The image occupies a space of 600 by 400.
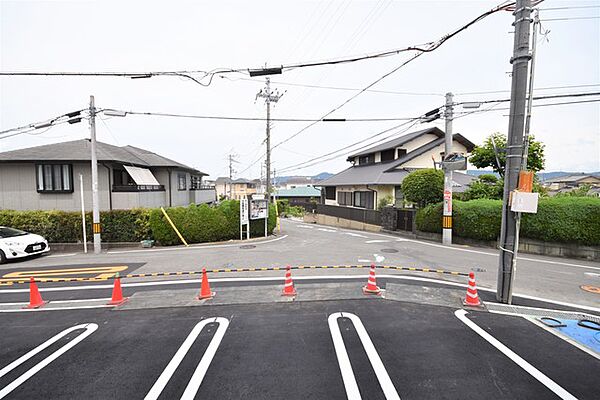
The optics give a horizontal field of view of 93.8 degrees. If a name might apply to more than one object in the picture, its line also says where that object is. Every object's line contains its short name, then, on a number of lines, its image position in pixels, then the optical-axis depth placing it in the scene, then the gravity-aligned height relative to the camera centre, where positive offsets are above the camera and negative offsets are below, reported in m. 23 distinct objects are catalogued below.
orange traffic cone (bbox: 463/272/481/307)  5.95 -2.31
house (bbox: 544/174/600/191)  52.29 +2.15
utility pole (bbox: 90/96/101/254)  12.82 -0.26
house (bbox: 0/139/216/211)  15.82 +0.14
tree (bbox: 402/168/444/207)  15.09 +0.07
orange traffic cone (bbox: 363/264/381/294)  6.65 -2.37
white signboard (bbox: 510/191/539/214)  5.46 -0.25
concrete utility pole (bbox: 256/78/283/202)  23.14 +7.14
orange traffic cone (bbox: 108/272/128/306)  6.46 -2.61
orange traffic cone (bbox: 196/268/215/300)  6.55 -2.51
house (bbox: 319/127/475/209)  20.98 +1.72
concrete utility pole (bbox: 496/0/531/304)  5.70 +1.01
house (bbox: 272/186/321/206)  55.08 -1.82
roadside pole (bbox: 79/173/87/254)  13.36 -2.37
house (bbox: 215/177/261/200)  81.55 -0.37
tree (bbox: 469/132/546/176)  20.20 +2.51
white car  10.92 -2.54
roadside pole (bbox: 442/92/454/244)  13.06 +0.09
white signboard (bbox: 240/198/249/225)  15.14 -1.44
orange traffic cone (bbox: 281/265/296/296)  6.61 -2.41
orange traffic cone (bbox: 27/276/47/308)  6.46 -2.69
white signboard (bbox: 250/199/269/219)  15.98 -1.39
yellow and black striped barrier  8.47 -2.75
